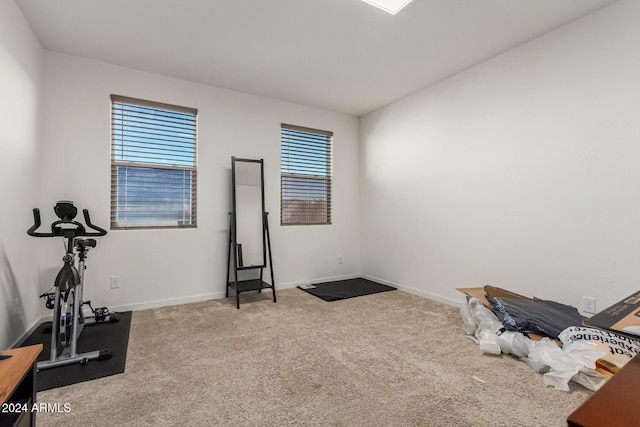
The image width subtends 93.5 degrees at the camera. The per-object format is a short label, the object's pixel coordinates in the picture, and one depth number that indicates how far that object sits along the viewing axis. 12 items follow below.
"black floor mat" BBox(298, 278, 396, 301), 4.00
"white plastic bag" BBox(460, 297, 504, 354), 2.35
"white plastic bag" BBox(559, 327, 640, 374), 1.87
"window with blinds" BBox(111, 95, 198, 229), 3.40
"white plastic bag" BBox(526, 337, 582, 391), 1.89
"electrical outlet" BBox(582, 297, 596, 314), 2.45
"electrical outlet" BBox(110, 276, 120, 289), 3.29
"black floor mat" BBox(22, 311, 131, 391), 2.01
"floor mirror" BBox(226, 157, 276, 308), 3.84
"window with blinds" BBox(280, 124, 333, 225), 4.51
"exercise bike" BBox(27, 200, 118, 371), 2.14
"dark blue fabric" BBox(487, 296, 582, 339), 2.31
